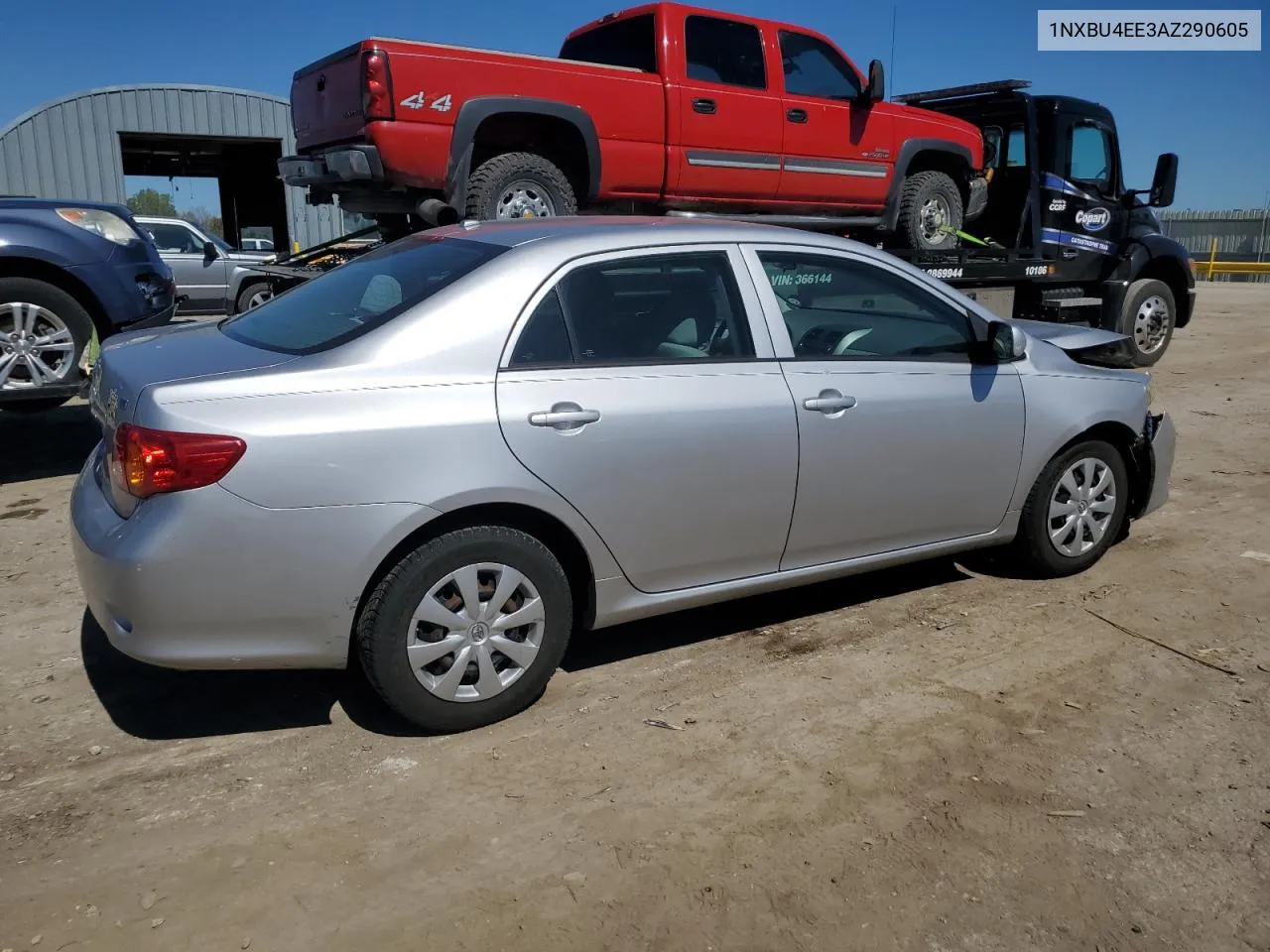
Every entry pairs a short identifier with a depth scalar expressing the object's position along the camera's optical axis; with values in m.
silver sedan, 3.05
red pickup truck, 6.89
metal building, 22.58
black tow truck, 9.96
